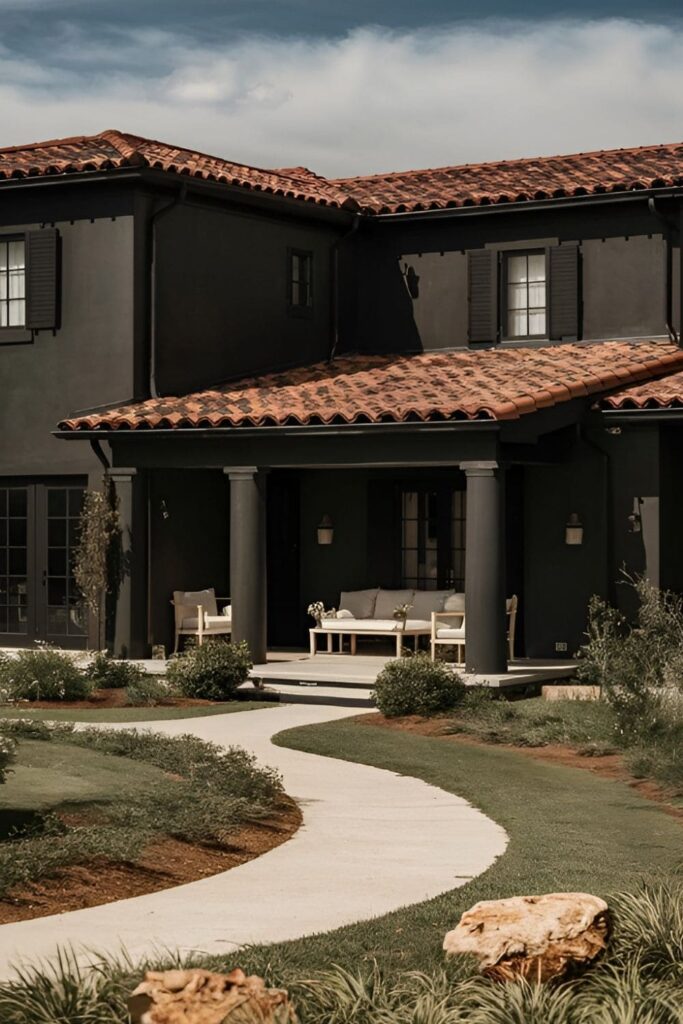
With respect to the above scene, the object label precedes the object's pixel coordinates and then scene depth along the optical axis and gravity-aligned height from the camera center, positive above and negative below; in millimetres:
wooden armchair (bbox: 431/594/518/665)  20781 -1002
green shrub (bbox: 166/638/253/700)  19172 -1405
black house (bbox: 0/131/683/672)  21047 +1987
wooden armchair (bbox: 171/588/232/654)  21922 -899
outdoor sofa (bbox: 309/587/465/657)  21656 -871
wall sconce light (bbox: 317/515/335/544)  23891 +199
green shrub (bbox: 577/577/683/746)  15156 -1140
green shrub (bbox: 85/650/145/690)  19609 -1465
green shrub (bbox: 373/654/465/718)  17406 -1442
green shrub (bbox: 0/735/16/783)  9898 -1213
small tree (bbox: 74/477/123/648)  21859 -101
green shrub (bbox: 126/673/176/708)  18797 -1612
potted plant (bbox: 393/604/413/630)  21594 -856
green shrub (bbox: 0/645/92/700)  18781 -1462
